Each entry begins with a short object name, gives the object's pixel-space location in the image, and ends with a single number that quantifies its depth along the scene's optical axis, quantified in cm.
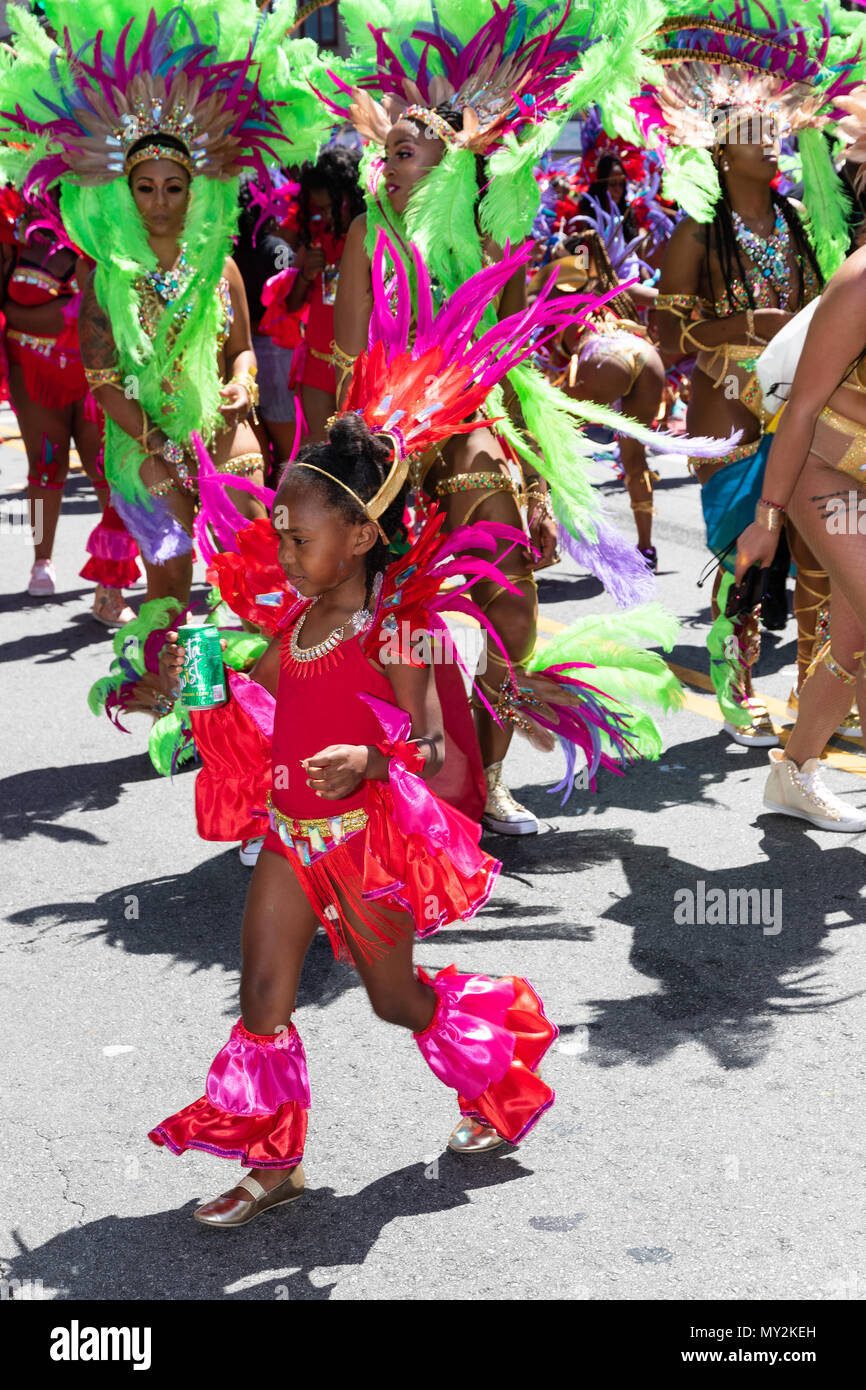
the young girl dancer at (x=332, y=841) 296
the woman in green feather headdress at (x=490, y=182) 450
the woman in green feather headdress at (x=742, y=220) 543
